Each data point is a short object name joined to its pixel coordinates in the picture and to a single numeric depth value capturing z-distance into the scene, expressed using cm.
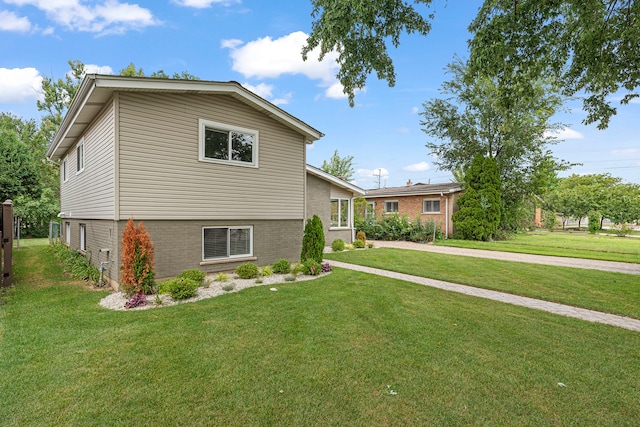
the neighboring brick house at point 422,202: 2145
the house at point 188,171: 721
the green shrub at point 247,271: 827
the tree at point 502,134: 2177
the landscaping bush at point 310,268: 880
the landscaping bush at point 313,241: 949
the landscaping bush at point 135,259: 625
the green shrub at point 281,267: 887
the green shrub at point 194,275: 727
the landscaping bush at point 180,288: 629
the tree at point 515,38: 594
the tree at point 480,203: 1958
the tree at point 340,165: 4194
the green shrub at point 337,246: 1493
